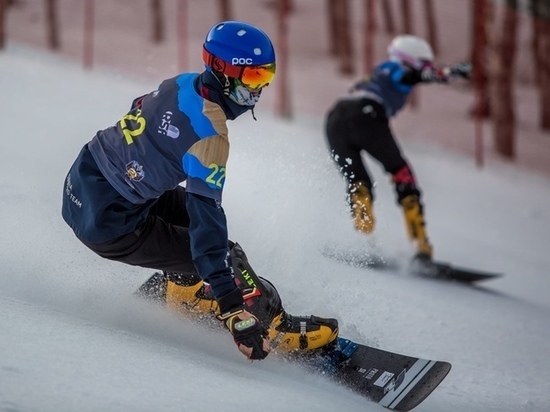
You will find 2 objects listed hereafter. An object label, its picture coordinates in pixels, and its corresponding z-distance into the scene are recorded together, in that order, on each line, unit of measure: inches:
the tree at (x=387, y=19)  1105.8
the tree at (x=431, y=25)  1012.5
